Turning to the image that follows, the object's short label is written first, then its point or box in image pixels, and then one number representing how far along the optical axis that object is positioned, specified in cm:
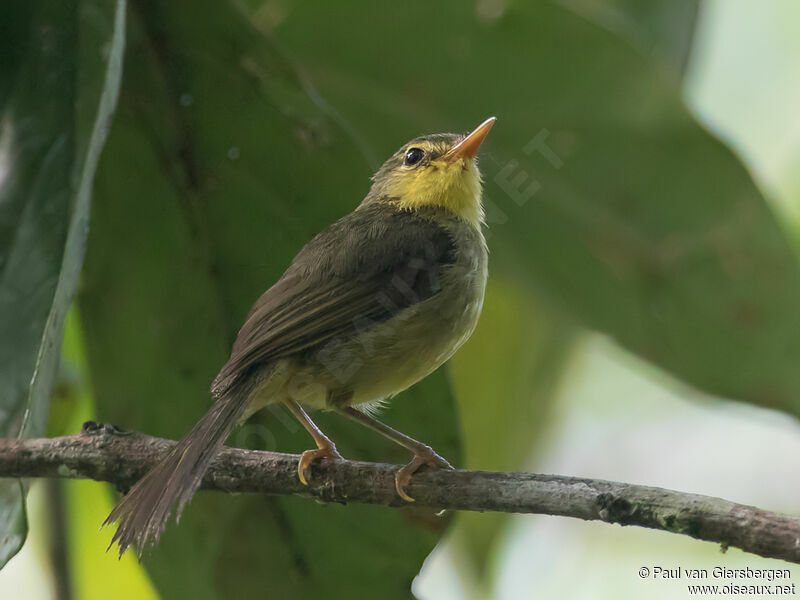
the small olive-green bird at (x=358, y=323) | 518
